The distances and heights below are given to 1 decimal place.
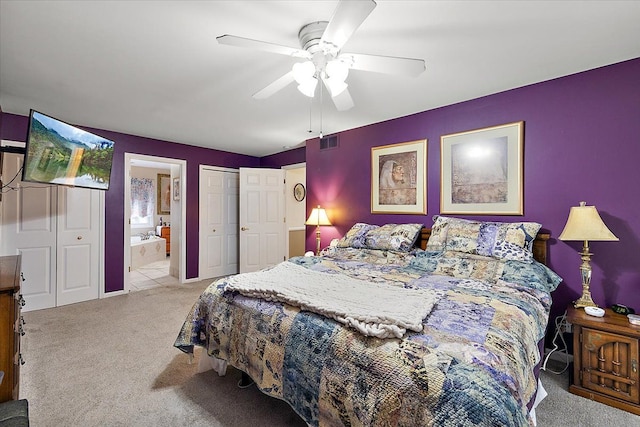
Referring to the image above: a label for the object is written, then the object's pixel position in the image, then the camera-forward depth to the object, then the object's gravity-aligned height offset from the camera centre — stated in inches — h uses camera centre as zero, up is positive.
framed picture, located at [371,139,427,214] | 129.6 +16.6
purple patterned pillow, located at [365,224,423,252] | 115.5 -9.8
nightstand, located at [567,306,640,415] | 71.2 -37.0
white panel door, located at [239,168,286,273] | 198.7 -3.8
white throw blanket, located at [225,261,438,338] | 50.9 -18.5
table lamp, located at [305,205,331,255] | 156.9 -3.3
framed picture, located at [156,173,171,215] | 306.3 +19.0
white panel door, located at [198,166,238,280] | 199.3 -7.8
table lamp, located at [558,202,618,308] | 81.0 -5.1
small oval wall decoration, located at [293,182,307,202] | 241.0 +17.2
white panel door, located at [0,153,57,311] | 132.3 -9.6
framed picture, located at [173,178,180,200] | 203.0 +16.7
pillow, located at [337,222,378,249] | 125.3 -10.5
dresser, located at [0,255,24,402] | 53.8 -23.3
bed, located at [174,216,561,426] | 40.0 -21.3
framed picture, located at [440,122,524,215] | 105.4 +16.5
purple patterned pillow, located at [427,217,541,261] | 91.5 -8.2
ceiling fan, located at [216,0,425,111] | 58.2 +34.4
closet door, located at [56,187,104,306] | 146.1 -17.1
